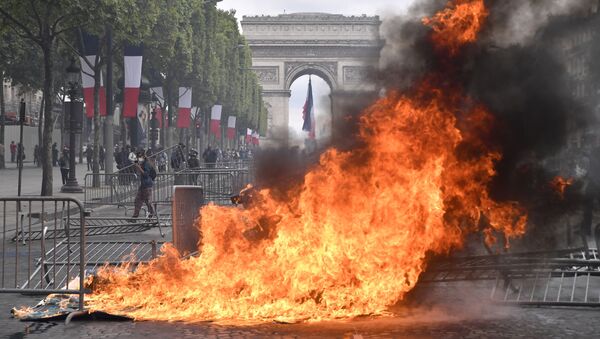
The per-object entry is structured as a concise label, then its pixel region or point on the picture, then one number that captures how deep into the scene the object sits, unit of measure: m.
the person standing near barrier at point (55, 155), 58.83
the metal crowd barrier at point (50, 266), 8.55
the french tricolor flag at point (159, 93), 45.25
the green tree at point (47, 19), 25.78
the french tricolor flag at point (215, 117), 60.12
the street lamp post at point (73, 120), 29.30
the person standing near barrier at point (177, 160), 33.56
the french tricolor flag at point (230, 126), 73.94
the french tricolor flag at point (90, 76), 32.56
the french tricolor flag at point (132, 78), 31.61
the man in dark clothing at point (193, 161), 31.33
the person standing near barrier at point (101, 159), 57.85
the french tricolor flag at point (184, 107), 45.88
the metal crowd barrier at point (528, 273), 8.59
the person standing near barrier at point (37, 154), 62.03
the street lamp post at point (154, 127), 44.33
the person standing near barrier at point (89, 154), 52.00
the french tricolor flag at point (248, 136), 104.88
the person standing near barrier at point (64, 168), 36.06
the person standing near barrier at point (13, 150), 65.78
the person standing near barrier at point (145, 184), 20.39
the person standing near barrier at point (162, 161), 43.91
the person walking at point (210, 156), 43.00
